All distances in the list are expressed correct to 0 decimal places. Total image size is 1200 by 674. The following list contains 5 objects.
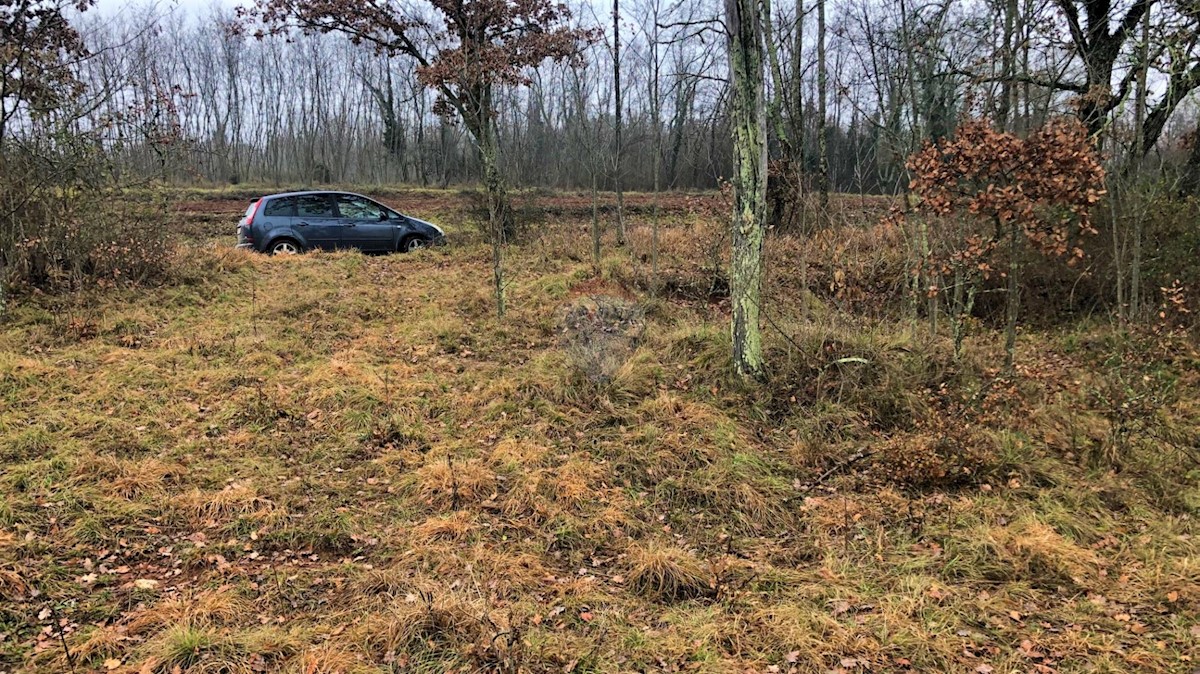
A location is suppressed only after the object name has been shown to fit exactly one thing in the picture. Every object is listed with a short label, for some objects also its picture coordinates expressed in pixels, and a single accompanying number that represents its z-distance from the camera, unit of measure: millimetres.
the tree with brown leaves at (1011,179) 5254
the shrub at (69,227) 7648
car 11648
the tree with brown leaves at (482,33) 12078
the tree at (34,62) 6938
